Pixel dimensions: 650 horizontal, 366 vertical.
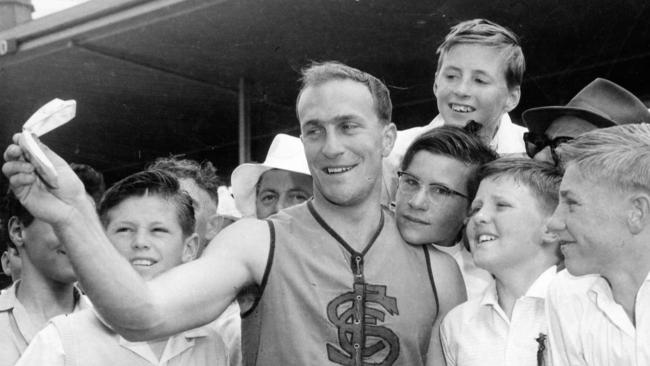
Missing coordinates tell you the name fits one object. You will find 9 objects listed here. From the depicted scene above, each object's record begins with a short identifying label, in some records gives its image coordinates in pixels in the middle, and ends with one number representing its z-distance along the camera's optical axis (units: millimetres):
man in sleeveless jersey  2613
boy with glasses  3207
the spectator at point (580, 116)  3303
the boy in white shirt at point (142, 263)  3018
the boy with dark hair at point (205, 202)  3621
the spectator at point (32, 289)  3600
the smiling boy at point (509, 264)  2887
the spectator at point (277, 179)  4238
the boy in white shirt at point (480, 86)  3797
